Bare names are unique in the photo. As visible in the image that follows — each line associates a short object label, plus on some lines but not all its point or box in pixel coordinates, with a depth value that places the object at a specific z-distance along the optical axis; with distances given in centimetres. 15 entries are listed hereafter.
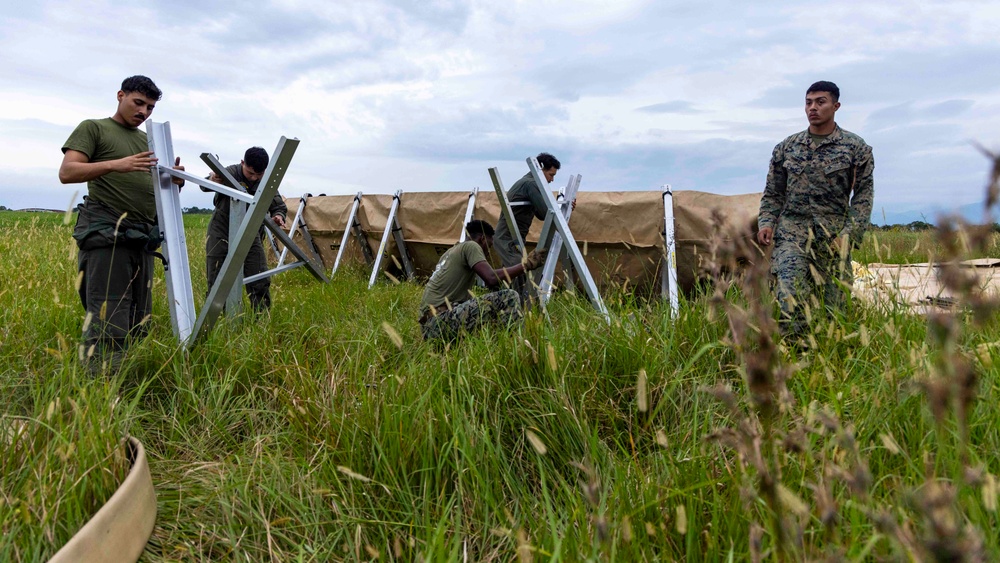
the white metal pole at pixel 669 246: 488
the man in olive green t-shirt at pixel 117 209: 377
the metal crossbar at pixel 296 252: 550
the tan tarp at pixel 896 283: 327
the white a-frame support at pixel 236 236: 425
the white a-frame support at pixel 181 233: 356
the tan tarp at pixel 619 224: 578
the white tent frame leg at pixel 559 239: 511
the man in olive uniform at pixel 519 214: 626
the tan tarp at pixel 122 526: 186
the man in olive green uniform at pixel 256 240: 557
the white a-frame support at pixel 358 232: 858
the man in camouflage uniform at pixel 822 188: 436
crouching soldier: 421
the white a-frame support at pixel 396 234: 796
